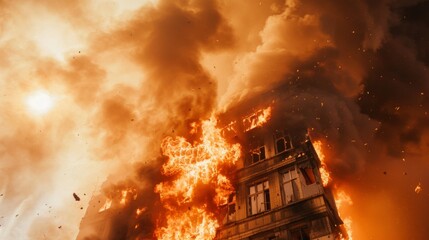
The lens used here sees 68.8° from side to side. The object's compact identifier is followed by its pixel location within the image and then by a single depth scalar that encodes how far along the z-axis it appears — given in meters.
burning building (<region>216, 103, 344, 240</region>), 16.23
